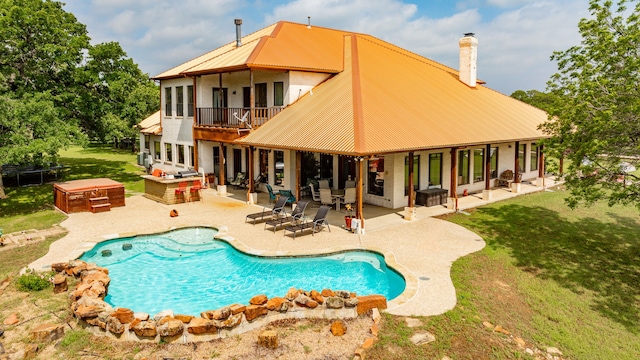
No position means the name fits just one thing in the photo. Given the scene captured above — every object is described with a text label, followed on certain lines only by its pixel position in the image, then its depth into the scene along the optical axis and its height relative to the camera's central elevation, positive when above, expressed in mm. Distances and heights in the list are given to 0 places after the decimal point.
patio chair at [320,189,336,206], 19330 -2121
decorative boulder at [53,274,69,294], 10312 -3279
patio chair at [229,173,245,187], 25547 -1749
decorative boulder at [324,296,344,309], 9055 -3256
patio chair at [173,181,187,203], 21009 -1971
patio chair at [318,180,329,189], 21266 -1626
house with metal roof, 17766 +1774
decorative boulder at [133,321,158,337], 8102 -3445
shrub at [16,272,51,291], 10391 -3283
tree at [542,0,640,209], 11695 +1198
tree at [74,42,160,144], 26312 +3698
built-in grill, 21816 -1174
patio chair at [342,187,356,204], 19219 -1976
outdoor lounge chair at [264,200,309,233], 16344 -2640
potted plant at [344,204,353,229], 15971 -2650
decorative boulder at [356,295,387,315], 9250 -3358
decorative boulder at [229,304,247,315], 8602 -3226
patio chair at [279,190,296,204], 19597 -2048
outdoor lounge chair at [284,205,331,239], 15242 -2698
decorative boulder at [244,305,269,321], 8609 -3302
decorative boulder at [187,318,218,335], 8156 -3421
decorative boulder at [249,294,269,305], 9039 -3212
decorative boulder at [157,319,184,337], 8078 -3412
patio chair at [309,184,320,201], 20733 -2113
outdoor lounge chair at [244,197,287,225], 17047 -2530
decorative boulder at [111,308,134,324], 8336 -3268
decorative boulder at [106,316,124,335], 8195 -3415
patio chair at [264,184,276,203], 20672 -2109
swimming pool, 10930 -3634
